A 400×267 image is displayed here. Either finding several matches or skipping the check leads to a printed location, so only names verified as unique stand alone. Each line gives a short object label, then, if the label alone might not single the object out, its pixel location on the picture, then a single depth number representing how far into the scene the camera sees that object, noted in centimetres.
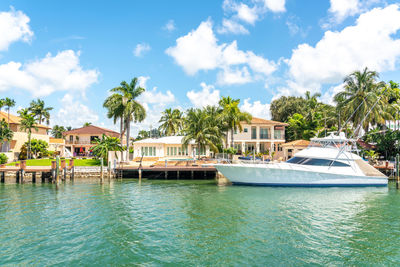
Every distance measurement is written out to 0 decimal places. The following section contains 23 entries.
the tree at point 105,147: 3729
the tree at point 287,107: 6022
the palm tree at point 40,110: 6606
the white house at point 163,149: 4141
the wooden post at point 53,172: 2887
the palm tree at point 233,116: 3875
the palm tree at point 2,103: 4525
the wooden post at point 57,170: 2522
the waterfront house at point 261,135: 4838
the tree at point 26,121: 4381
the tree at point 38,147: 4469
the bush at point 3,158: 3824
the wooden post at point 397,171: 2458
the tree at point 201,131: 3678
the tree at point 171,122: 6197
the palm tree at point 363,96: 3834
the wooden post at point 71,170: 3143
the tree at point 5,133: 3922
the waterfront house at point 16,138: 4302
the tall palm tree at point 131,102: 4006
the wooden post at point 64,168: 3020
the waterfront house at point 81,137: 5962
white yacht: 2420
